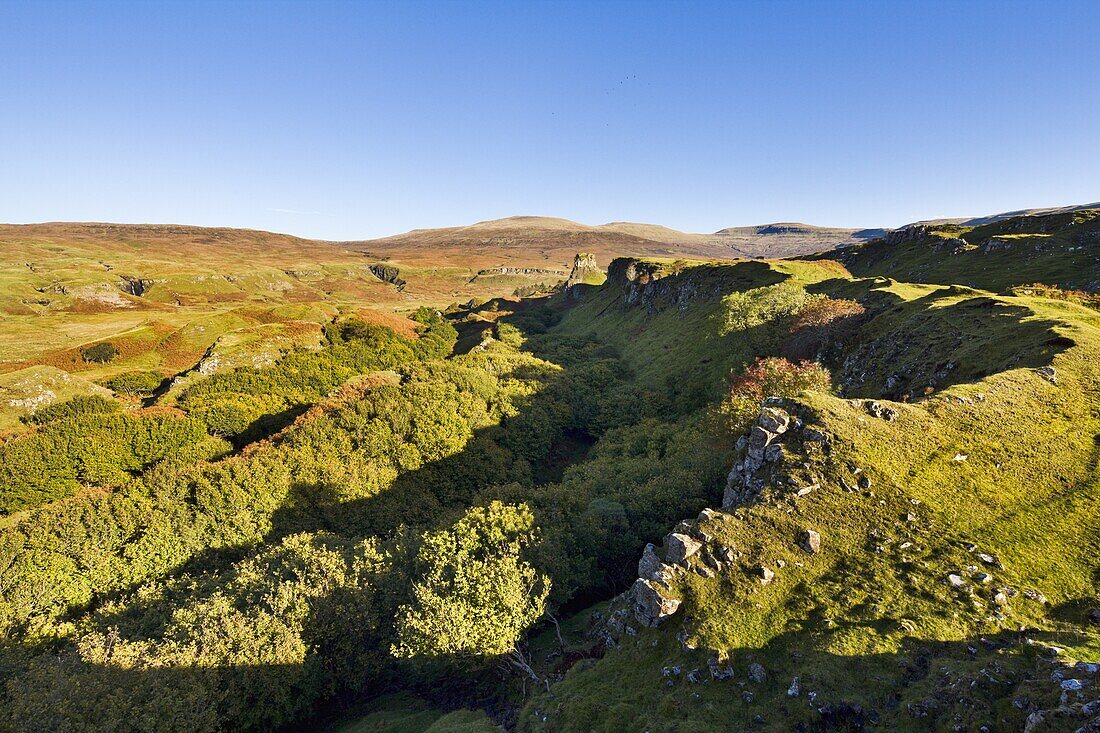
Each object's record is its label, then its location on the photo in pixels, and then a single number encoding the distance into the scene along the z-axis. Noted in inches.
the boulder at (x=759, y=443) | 1017.5
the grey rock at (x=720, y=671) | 691.4
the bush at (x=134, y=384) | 2449.6
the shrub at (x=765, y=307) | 2326.5
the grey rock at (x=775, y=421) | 1024.2
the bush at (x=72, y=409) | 1978.8
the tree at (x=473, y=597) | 978.1
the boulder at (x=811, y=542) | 808.9
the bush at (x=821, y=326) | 2038.6
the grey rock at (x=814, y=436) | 954.9
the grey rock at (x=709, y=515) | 889.6
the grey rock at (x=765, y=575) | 784.9
